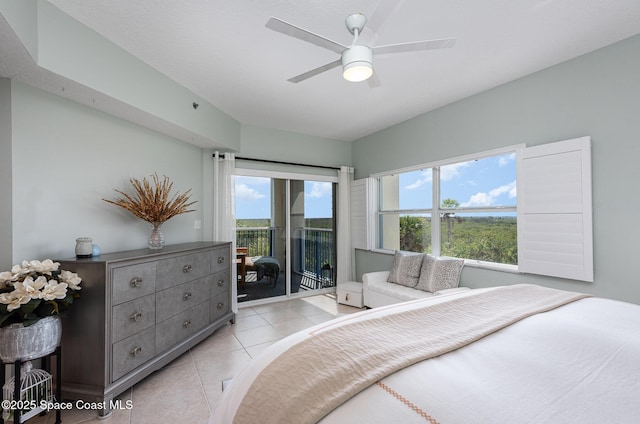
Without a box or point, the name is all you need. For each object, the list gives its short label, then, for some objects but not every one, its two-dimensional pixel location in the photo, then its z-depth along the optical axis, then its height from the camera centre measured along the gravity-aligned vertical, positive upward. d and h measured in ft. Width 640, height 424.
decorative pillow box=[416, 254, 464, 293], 10.53 -2.26
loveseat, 10.61 -2.67
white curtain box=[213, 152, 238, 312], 12.54 +0.56
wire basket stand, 5.36 -3.53
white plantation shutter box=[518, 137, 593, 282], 7.77 +0.10
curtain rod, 13.26 +2.67
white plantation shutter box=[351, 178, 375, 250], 15.24 +0.04
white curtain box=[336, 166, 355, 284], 15.86 -0.90
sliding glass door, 13.92 -1.10
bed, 2.48 -1.68
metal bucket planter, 5.23 -2.34
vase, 8.99 -0.70
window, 7.93 +0.19
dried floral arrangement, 8.58 +0.40
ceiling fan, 5.30 +3.21
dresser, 6.37 -2.61
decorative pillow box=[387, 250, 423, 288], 11.80 -2.32
